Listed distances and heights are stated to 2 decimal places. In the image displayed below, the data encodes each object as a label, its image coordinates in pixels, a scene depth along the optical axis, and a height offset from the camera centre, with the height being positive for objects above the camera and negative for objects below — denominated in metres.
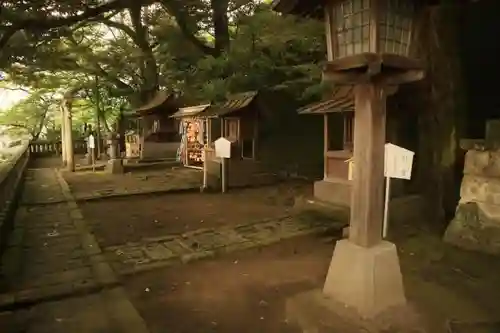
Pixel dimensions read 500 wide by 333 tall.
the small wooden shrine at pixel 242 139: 13.56 +0.09
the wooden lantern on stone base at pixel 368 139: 3.83 +0.02
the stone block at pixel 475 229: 6.26 -1.49
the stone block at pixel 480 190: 6.35 -0.83
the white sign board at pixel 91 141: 17.30 +0.01
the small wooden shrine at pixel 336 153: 8.91 -0.29
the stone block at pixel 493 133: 6.25 +0.12
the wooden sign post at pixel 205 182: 12.36 -1.30
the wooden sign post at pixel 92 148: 17.37 -0.30
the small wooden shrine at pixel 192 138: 18.19 +0.16
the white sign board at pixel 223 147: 11.30 -0.18
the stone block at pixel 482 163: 6.32 -0.38
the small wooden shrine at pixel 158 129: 20.58 +0.71
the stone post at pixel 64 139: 17.50 +0.13
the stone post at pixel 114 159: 16.80 -0.77
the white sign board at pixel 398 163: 5.69 -0.32
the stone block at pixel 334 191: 8.80 -1.18
